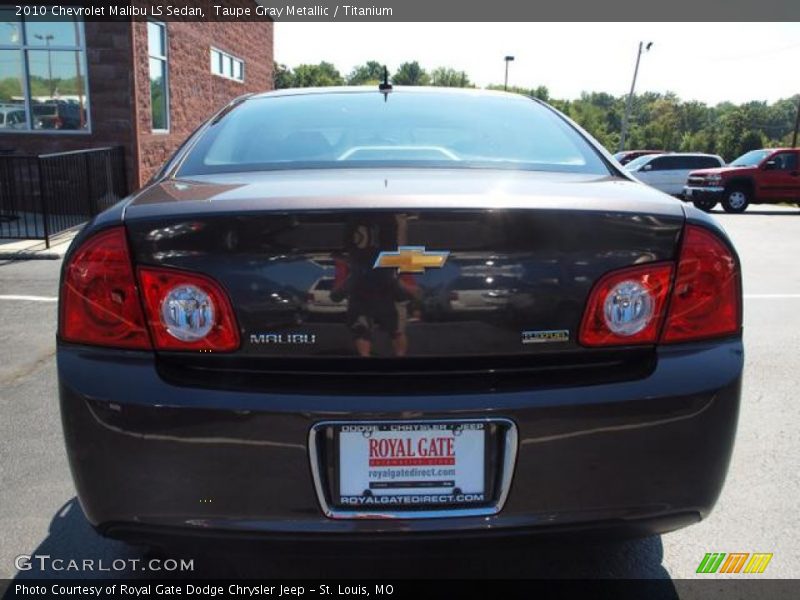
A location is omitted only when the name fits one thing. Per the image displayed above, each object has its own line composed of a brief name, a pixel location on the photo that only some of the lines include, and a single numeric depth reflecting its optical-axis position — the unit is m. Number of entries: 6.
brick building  12.17
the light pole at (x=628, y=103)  44.97
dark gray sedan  1.76
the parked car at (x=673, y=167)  22.98
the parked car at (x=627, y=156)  30.67
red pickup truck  19.00
